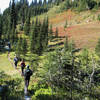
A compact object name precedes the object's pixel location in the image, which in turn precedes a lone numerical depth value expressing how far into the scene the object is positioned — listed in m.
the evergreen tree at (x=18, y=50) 37.72
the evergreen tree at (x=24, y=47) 37.66
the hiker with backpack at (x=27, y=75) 9.12
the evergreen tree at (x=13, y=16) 61.89
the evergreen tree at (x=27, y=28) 62.02
